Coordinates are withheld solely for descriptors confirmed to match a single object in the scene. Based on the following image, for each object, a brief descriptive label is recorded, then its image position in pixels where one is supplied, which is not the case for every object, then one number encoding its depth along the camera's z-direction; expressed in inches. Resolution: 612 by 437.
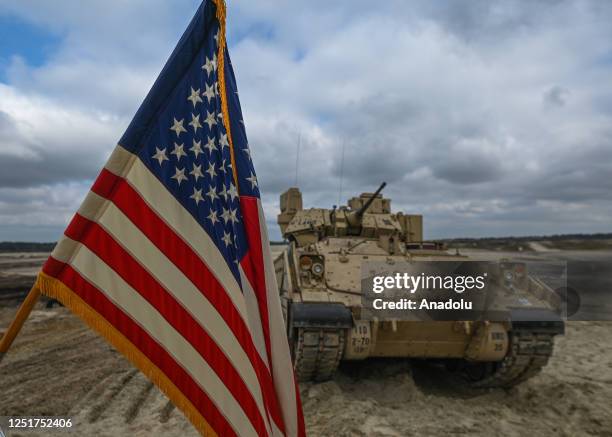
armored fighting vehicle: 233.9
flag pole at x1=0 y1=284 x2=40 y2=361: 77.1
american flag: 83.5
